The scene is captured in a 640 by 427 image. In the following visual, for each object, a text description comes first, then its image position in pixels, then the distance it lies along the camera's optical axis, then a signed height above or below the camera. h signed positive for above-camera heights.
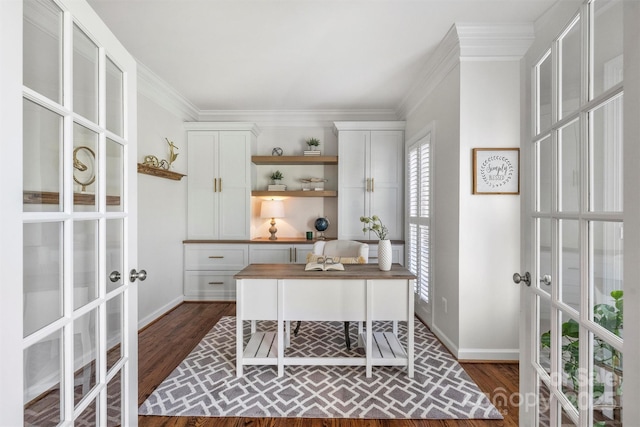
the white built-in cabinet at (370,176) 4.03 +0.51
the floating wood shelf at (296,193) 4.16 +0.28
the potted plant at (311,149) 4.23 +0.94
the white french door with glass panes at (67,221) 0.76 -0.03
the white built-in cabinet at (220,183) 4.05 +0.41
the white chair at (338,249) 3.16 -0.39
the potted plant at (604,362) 0.77 -0.43
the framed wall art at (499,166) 2.39 +0.39
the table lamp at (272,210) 4.25 +0.04
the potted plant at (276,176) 4.33 +0.54
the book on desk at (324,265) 2.23 -0.40
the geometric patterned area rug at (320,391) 1.79 -1.19
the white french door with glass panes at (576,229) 0.79 -0.05
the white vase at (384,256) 2.24 -0.32
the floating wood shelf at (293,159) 4.18 +0.77
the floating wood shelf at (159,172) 2.97 +0.45
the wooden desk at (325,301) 2.10 -0.63
